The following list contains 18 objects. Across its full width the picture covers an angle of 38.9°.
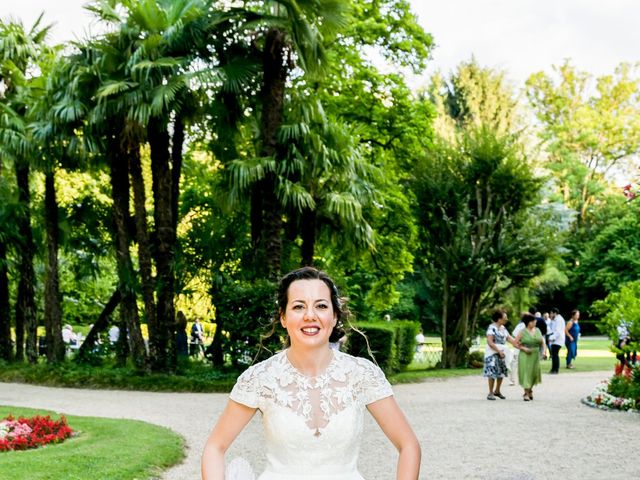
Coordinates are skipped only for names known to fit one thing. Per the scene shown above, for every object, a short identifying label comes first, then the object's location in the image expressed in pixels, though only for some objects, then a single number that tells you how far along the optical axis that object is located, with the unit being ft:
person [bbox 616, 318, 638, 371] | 50.85
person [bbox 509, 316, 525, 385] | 75.16
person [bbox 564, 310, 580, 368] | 89.45
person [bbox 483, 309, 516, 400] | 57.47
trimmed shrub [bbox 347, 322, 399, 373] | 77.93
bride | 10.67
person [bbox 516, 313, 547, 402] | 55.93
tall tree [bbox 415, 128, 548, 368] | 93.61
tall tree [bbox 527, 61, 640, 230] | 188.03
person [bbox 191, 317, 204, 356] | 103.50
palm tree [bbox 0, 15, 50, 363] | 84.94
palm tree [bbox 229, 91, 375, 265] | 67.26
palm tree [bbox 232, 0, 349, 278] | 63.21
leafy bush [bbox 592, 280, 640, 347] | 49.30
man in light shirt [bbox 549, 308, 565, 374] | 84.33
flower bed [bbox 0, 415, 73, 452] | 37.22
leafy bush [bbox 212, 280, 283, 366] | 68.08
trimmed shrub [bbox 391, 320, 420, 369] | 86.29
